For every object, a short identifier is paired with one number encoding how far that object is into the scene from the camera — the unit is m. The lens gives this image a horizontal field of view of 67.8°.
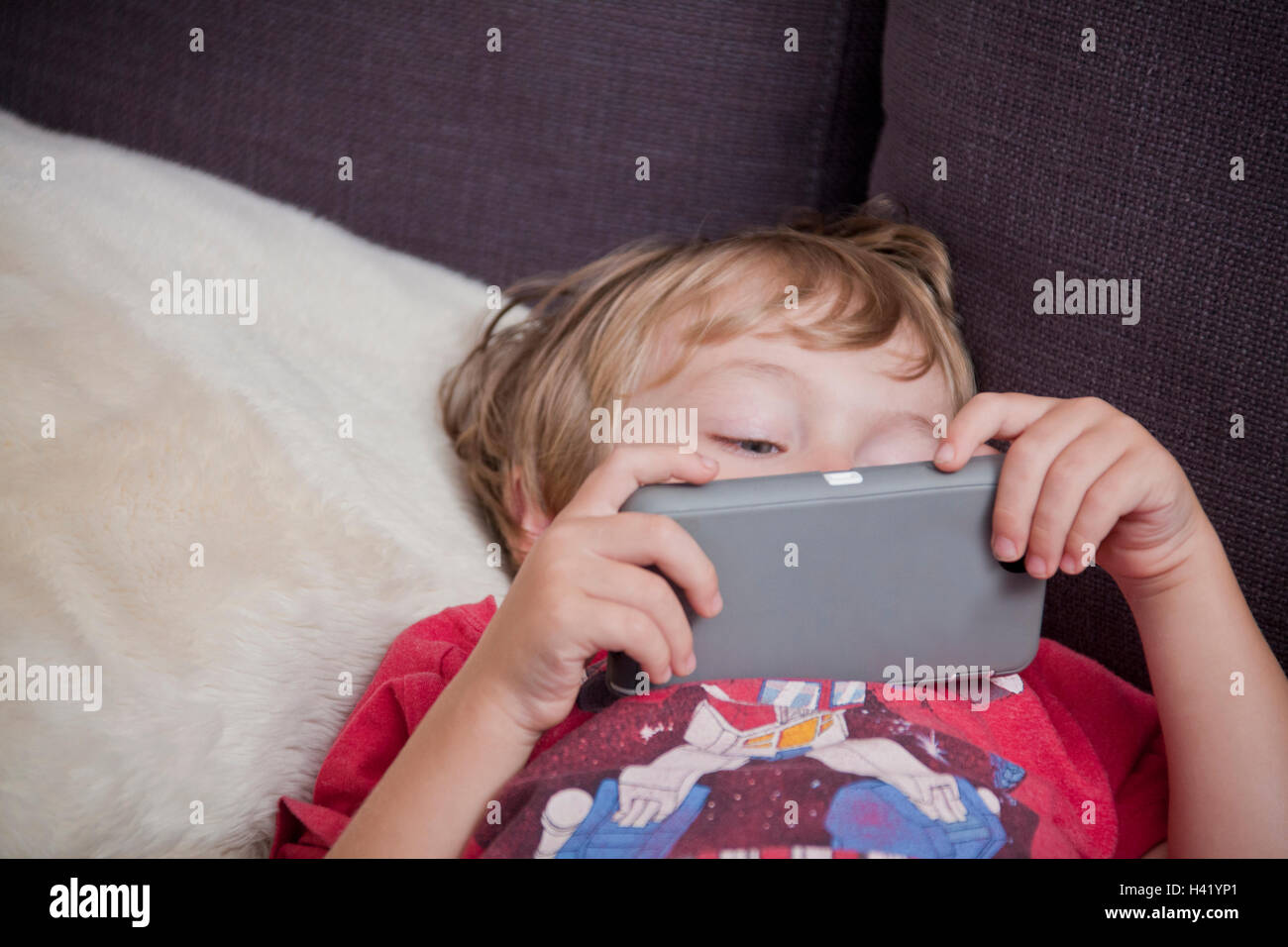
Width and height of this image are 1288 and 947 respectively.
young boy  0.63
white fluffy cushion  0.71
